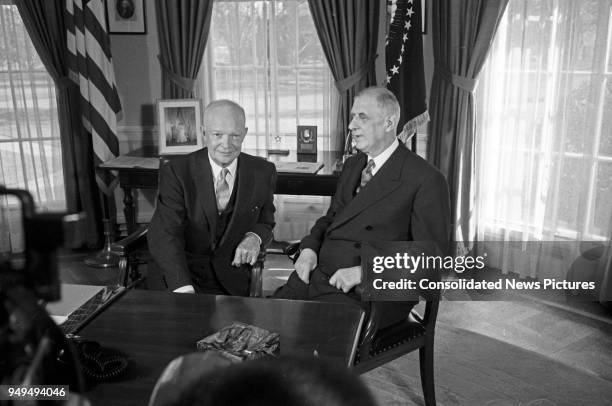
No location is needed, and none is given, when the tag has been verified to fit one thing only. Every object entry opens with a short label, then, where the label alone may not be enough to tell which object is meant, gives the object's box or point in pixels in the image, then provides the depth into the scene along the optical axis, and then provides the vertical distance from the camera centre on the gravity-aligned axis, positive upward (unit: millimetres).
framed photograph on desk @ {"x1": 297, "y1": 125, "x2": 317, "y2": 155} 4461 -383
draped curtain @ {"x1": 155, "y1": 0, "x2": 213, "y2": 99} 4703 +337
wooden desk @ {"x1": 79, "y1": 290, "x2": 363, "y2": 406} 1640 -742
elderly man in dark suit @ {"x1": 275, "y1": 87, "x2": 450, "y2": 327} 2545 -528
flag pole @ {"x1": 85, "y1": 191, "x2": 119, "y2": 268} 4668 -1281
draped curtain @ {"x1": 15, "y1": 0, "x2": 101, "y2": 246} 4594 -118
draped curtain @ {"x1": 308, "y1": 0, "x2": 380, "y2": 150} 4500 +319
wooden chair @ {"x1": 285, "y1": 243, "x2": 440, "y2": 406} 2193 -963
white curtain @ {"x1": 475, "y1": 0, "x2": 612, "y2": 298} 3807 -361
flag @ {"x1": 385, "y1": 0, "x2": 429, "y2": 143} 4098 +139
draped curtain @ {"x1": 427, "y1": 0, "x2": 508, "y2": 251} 4172 -53
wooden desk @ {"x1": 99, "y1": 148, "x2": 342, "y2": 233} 3932 -614
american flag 4520 +77
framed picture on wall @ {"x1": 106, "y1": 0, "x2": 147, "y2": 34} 4848 +536
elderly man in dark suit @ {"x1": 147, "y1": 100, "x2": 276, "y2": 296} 2754 -548
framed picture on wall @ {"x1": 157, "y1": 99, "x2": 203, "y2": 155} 4512 -291
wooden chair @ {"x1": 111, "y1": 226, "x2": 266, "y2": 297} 2648 -762
